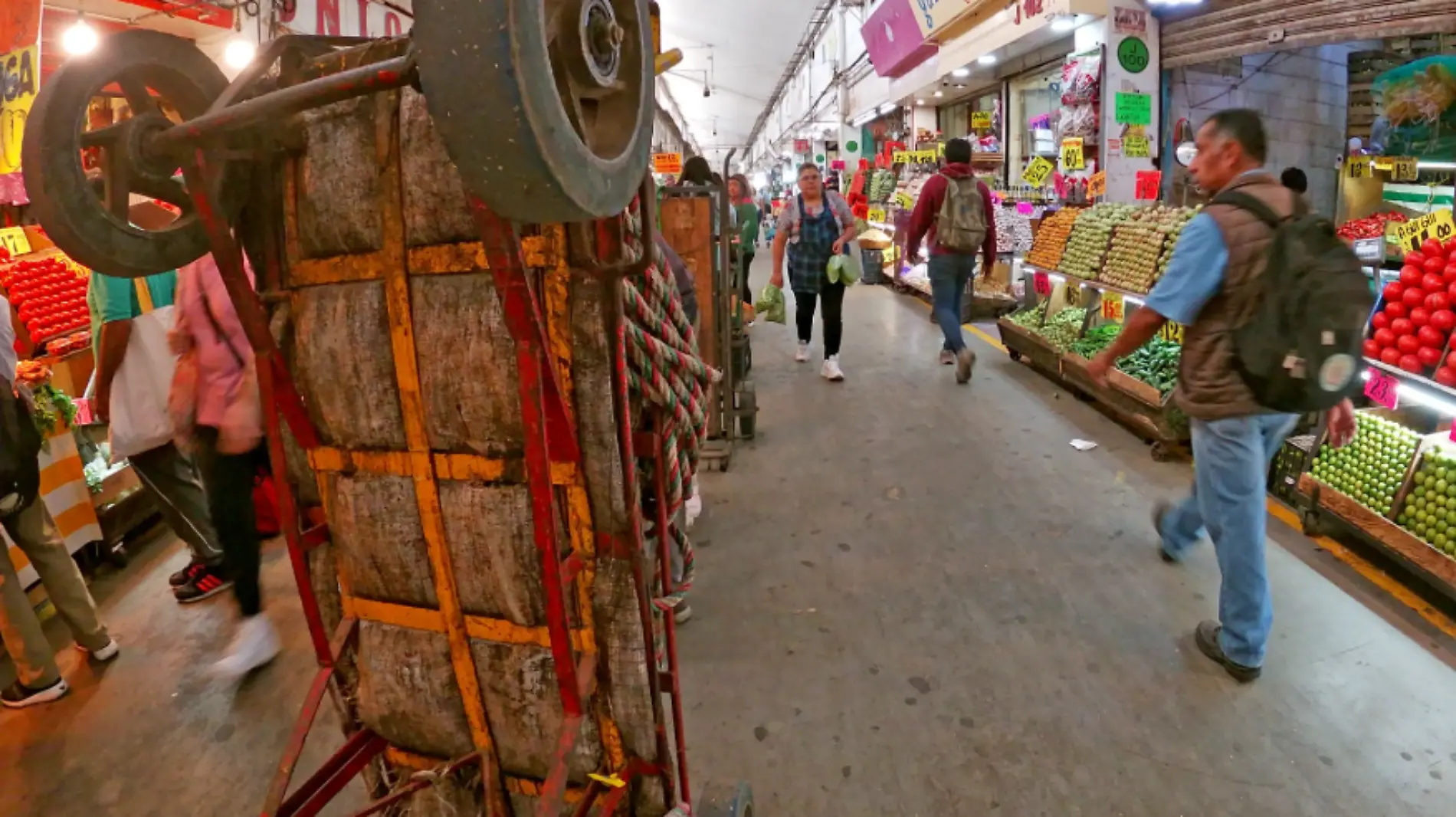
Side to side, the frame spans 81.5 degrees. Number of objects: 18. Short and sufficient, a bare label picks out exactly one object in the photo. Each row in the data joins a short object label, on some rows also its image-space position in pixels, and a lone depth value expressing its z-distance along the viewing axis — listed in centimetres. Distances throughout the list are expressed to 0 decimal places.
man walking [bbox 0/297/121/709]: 299
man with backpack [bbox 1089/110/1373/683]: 254
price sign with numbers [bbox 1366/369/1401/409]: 378
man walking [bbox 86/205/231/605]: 332
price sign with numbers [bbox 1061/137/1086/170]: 741
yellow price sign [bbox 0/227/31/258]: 539
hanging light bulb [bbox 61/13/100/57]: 444
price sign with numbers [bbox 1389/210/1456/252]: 386
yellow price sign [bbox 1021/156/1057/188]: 791
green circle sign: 723
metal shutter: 506
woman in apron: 661
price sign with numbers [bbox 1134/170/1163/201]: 712
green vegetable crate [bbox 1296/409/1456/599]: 332
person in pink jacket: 285
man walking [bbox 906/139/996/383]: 670
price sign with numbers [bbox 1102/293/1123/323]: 660
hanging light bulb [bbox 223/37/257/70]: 525
